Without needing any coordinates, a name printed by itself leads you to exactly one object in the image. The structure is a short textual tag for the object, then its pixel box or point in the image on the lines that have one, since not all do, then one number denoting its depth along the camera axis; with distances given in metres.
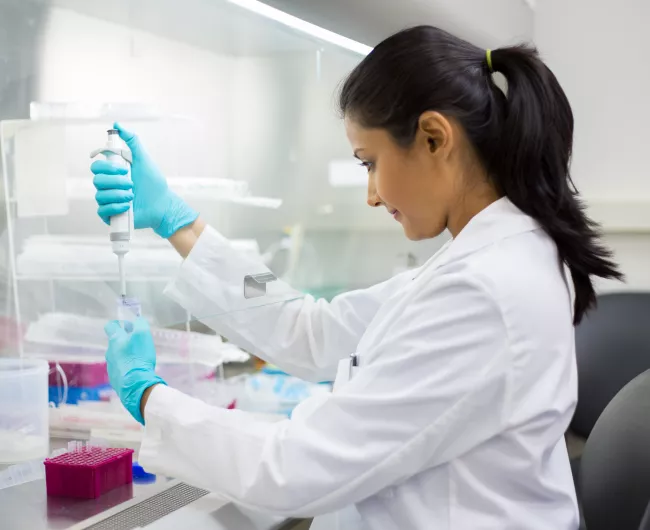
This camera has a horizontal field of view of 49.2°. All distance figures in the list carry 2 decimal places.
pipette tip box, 1.09
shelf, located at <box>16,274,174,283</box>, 1.13
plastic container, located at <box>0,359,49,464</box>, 1.18
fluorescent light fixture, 1.37
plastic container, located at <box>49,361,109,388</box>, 1.40
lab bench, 0.99
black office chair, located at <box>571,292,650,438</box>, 1.99
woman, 0.88
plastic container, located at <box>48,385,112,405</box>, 1.40
